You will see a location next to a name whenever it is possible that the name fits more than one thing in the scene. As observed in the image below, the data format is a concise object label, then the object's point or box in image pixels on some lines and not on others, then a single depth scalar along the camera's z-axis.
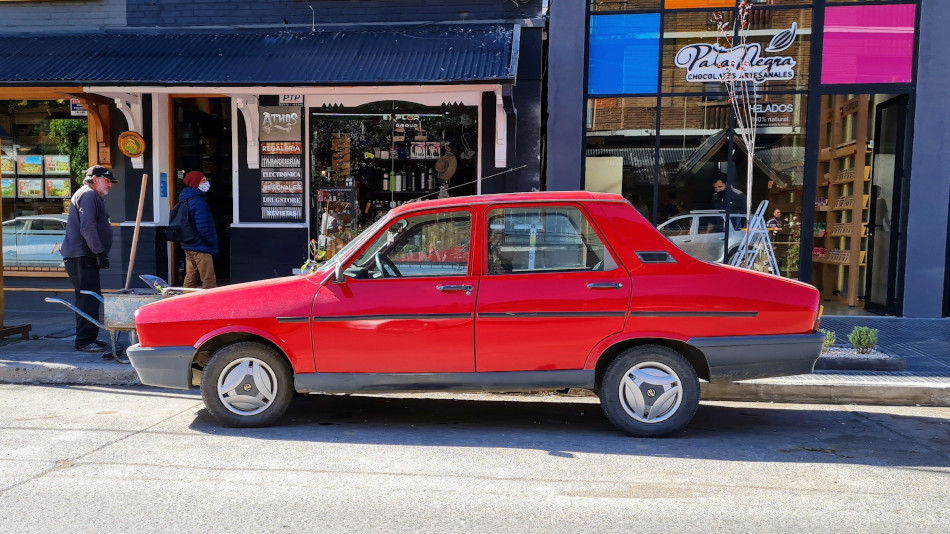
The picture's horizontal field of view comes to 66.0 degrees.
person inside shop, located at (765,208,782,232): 10.22
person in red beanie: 9.48
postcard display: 11.60
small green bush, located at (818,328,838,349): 7.53
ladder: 9.07
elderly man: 7.73
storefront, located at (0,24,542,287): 10.38
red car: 5.13
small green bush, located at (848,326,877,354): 7.43
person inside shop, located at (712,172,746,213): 10.74
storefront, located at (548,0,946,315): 10.41
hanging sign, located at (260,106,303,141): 11.06
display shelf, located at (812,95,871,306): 11.38
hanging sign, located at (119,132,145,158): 10.90
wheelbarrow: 6.63
